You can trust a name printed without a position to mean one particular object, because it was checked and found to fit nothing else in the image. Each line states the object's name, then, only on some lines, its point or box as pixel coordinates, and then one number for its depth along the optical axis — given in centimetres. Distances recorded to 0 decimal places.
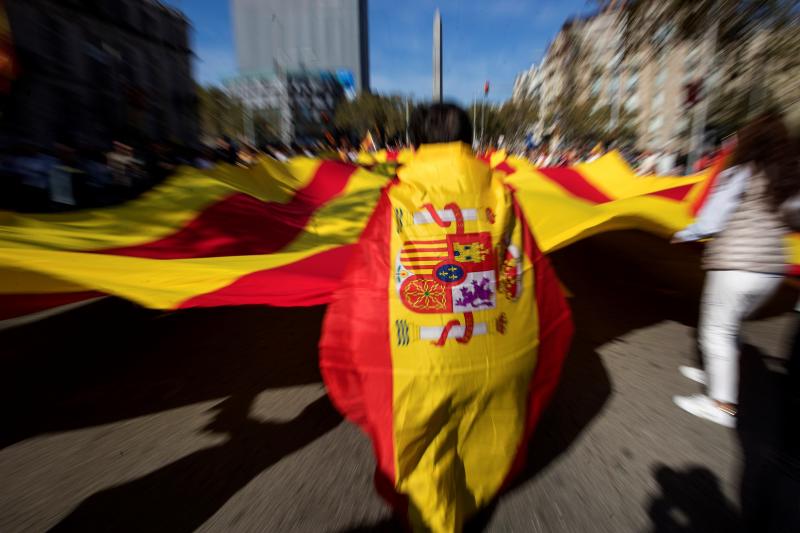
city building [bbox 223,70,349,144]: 5216
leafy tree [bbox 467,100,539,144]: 3916
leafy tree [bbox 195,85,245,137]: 4356
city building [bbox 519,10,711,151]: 966
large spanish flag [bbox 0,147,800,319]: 191
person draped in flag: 158
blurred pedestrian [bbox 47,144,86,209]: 730
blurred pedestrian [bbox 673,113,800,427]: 205
